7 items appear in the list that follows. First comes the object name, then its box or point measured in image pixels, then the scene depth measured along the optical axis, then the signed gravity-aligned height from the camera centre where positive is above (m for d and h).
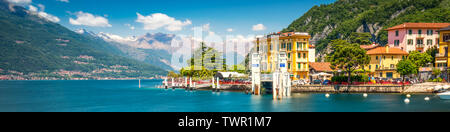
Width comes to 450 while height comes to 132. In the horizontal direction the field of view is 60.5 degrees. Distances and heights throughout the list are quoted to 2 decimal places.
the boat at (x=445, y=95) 60.21 -3.71
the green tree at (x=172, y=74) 154.12 -1.36
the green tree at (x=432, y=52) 88.93 +4.50
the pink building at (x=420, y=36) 96.77 +8.90
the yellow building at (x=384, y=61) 87.81 +2.38
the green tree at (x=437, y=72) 74.62 -0.13
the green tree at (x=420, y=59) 82.19 +2.65
